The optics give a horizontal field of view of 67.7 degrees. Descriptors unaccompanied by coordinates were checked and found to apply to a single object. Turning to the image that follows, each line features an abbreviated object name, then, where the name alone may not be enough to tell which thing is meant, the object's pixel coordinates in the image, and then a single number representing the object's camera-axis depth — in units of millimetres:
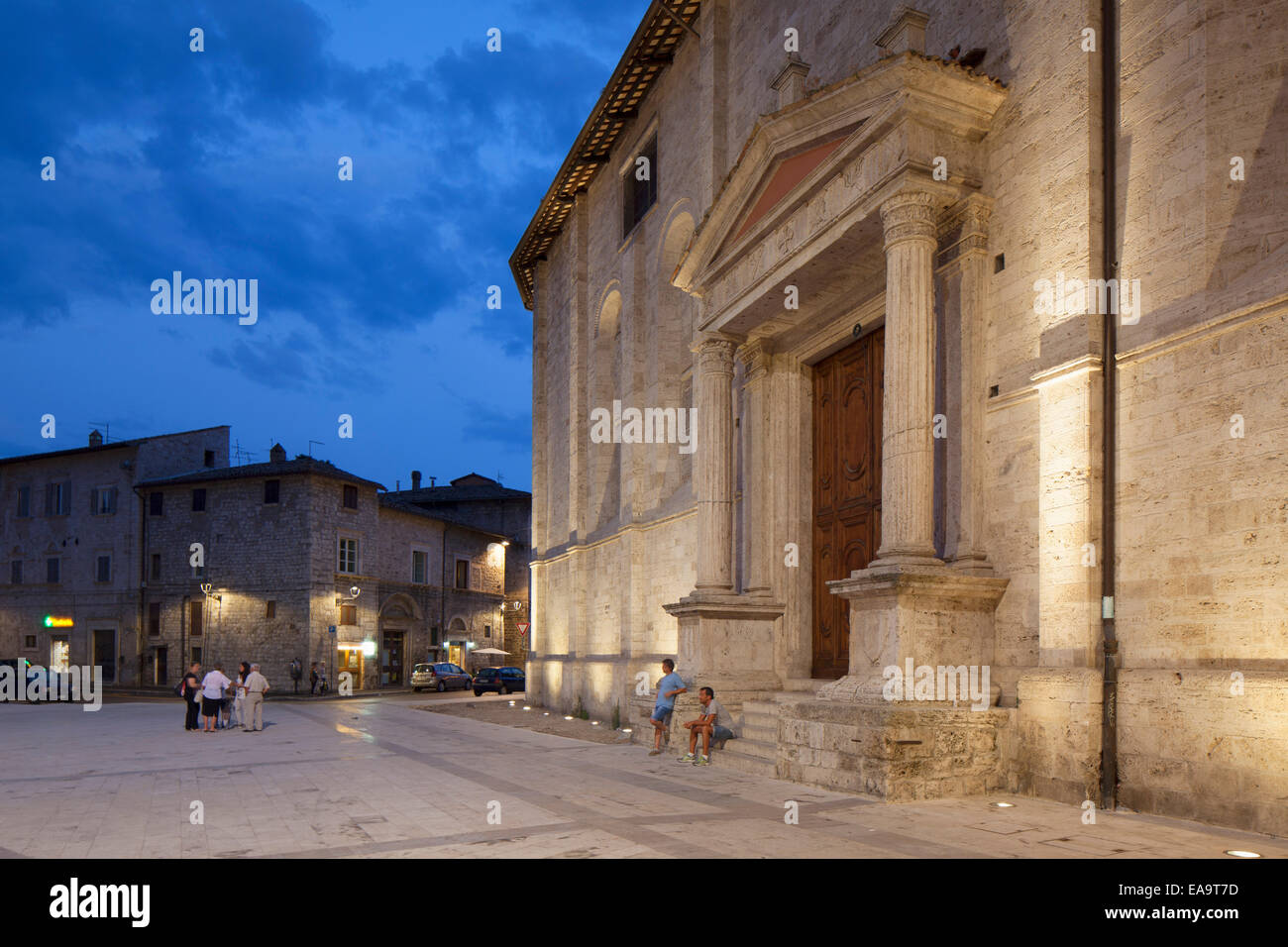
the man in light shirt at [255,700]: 18969
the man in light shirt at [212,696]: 18562
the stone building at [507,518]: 57406
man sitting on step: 12094
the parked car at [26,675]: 33375
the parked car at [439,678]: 39656
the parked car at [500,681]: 36500
